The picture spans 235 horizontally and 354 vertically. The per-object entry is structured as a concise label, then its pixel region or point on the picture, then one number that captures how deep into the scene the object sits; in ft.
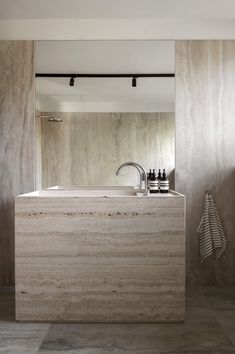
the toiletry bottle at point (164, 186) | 9.95
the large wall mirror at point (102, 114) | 10.68
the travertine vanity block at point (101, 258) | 8.25
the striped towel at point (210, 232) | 10.43
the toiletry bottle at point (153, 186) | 10.04
